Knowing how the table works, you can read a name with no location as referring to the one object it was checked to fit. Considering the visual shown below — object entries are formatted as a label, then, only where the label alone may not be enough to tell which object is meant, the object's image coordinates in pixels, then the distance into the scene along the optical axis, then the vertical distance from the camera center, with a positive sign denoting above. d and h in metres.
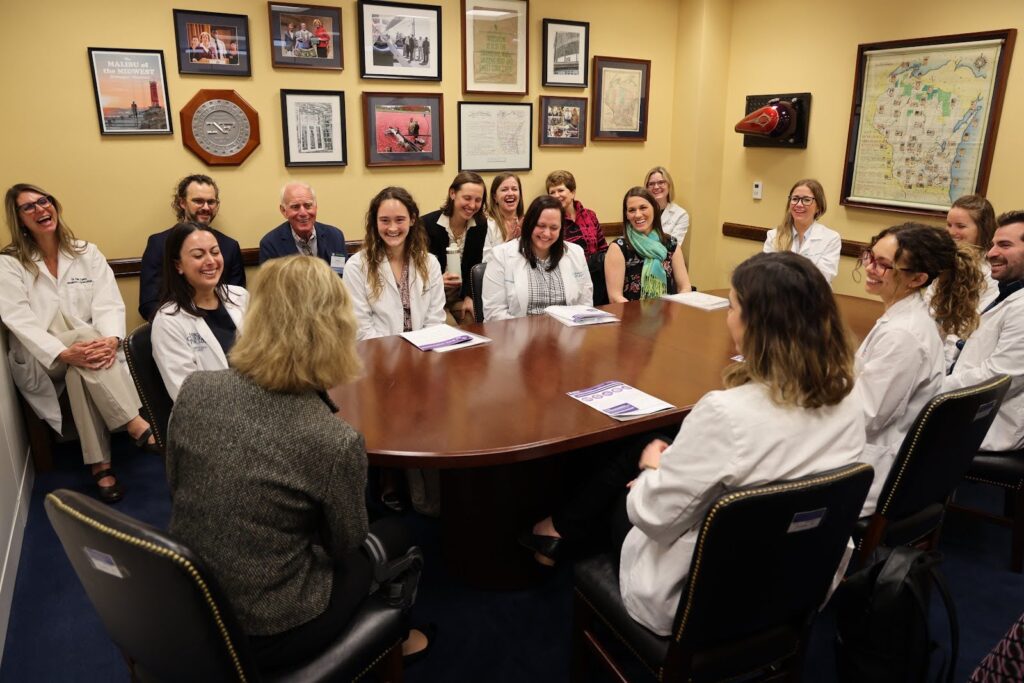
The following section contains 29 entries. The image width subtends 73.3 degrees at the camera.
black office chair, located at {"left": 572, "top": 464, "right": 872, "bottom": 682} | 1.21 -0.75
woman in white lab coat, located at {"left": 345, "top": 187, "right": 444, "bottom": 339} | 2.91 -0.41
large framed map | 3.65 +0.34
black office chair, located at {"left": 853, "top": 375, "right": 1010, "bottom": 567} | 1.67 -0.71
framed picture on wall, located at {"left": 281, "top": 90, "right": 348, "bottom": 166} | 3.84 +0.26
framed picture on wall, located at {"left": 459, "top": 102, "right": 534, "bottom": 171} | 4.40 +0.25
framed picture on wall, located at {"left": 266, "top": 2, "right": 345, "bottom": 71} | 3.70 +0.73
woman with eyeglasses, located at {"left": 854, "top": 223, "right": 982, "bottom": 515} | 1.83 -0.39
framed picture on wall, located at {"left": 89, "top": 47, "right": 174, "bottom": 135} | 3.40 +0.40
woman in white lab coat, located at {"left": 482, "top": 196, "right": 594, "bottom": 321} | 3.18 -0.43
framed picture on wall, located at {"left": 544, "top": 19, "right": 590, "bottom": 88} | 4.52 +0.81
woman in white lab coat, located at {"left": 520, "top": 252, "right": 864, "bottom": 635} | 1.26 -0.43
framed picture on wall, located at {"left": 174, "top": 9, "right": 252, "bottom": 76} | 3.51 +0.66
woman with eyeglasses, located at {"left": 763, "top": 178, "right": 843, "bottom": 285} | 3.93 -0.27
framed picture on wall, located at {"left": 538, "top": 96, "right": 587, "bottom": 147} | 4.65 +0.37
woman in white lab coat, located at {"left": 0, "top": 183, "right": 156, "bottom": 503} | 3.01 -0.70
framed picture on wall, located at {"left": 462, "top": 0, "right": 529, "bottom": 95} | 4.24 +0.80
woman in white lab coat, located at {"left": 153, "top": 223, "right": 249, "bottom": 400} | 2.19 -0.45
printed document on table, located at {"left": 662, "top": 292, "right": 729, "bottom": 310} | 3.22 -0.57
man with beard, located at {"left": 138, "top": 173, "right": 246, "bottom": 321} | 3.44 -0.20
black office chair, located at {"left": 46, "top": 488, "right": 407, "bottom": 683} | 1.06 -0.67
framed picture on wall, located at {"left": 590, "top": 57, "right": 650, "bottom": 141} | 4.80 +0.55
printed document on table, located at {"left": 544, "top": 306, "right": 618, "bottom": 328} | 2.88 -0.58
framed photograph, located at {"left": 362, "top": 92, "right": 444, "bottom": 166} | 4.06 +0.28
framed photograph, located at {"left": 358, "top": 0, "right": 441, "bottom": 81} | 3.92 +0.76
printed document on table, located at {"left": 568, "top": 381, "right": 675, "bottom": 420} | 1.90 -0.62
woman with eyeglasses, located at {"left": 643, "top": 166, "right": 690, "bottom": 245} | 4.68 -0.17
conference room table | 1.74 -0.63
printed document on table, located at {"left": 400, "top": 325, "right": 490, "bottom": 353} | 2.49 -0.59
